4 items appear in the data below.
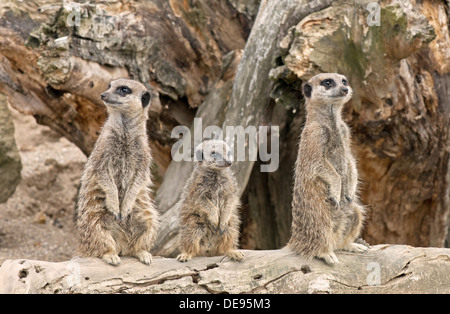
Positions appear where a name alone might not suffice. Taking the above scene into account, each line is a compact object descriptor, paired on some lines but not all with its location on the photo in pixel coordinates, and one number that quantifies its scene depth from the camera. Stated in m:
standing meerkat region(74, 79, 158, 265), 3.55
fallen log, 3.27
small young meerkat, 3.66
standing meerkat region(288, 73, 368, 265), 3.51
